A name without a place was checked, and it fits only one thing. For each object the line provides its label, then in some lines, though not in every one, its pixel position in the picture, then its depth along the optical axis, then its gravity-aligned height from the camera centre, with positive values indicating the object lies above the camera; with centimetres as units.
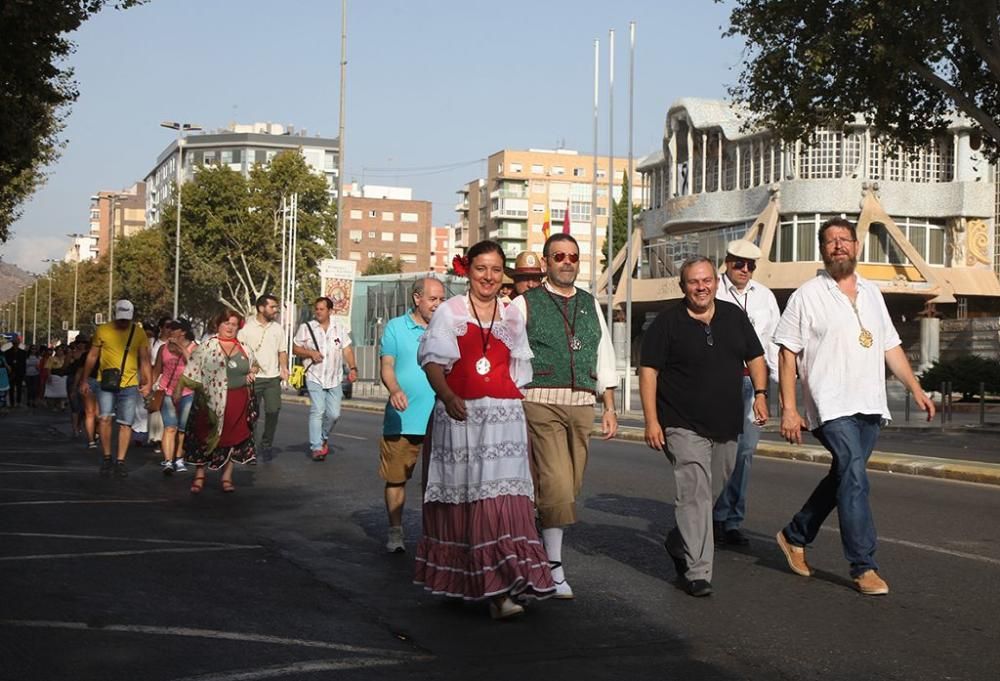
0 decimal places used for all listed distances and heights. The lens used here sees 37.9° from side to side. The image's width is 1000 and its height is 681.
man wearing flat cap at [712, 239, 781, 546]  952 +16
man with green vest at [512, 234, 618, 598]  761 -13
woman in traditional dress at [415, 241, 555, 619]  695 -50
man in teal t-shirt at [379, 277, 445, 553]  933 -36
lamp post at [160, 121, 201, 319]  7595 +1193
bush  3581 -26
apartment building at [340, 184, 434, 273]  16325 +1481
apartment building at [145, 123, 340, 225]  16975 +2461
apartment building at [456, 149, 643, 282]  13838 +1585
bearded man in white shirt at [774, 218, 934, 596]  769 -7
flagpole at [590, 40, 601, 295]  4850 +988
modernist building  5666 +590
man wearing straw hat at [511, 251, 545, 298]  845 +51
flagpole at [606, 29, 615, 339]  4647 +836
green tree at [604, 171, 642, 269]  9925 +932
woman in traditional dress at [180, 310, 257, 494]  1345 -51
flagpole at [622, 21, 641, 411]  3995 +778
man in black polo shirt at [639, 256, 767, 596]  773 -16
